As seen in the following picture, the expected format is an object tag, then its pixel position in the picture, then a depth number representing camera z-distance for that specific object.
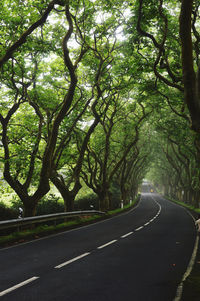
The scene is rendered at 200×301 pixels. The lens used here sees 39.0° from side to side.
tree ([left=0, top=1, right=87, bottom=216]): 13.30
